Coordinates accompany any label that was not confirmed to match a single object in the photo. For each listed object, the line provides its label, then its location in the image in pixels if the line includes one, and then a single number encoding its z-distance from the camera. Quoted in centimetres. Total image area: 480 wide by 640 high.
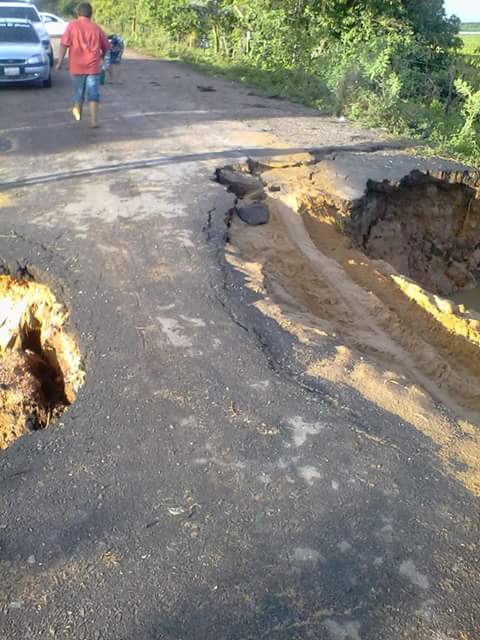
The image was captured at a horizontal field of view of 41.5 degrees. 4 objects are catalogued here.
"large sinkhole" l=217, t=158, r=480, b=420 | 536
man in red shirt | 966
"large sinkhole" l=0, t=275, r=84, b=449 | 461
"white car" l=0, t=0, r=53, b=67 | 1555
